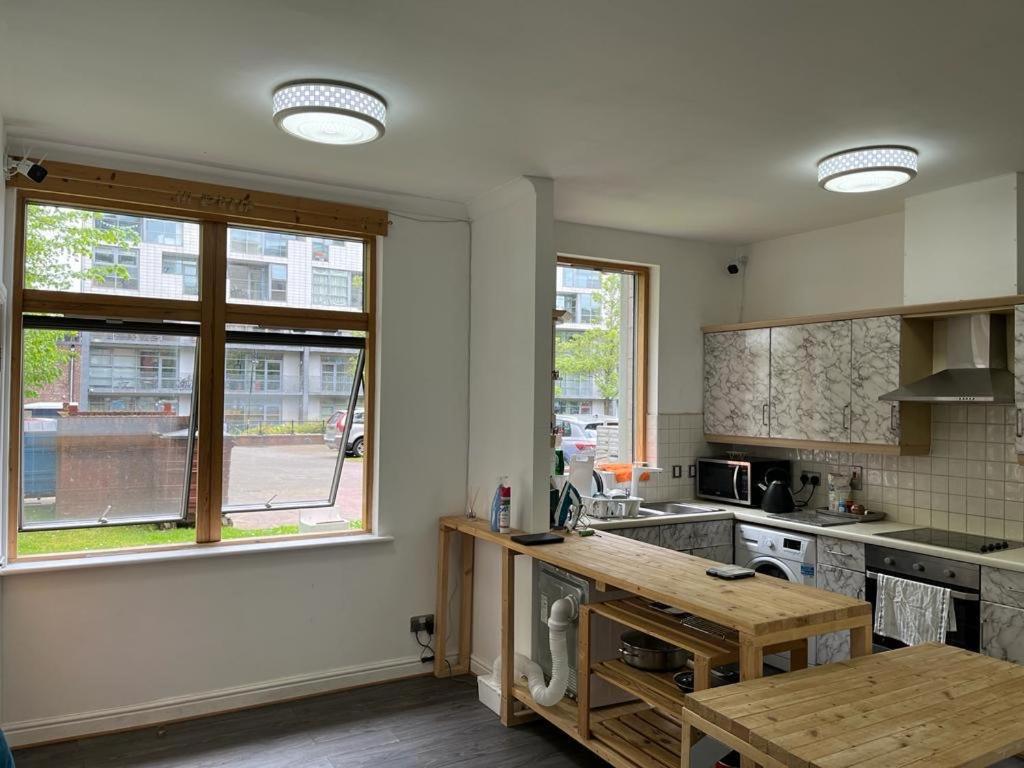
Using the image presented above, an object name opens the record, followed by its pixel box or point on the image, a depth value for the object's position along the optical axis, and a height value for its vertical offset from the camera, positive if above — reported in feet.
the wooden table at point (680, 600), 7.74 -2.26
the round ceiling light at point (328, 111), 8.65 +3.43
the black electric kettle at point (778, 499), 15.02 -1.95
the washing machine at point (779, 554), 13.53 -2.90
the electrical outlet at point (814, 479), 15.56 -1.57
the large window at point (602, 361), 16.07 +0.90
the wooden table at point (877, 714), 5.65 -2.64
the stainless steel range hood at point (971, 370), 11.77 +0.62
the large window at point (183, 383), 11.41 +0.23
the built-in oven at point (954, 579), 11.10 -2.72
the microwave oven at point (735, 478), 15.65 -1.63
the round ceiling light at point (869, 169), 10.64 +3.47
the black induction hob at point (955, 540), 11.71 -2.23
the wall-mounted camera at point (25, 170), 10.38 +3.18
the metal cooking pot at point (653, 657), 10.02 -3.49
